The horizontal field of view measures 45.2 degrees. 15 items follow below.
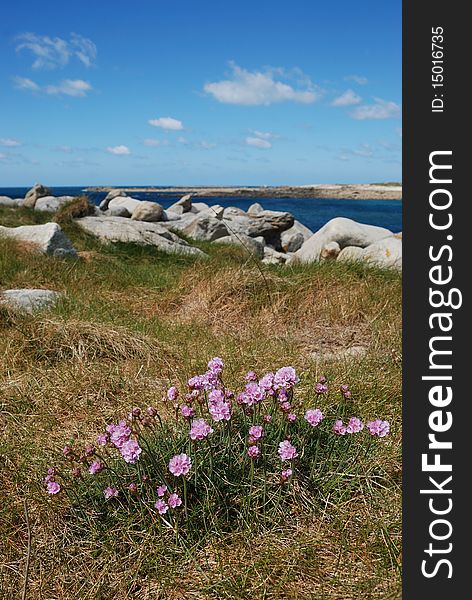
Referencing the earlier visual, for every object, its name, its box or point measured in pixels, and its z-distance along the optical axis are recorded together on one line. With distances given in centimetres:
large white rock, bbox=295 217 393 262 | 1072
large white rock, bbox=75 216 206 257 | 963
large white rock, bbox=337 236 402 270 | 670
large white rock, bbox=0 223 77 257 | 722
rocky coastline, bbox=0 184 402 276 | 752
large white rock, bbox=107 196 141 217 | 1817
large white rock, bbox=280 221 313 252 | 1530
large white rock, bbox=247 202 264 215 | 1671
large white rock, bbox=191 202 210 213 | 2046
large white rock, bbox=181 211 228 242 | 1295
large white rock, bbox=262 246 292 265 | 1125
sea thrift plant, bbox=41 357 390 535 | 196
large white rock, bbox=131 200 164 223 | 1498
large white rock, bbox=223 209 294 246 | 1509
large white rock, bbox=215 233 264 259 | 1095
